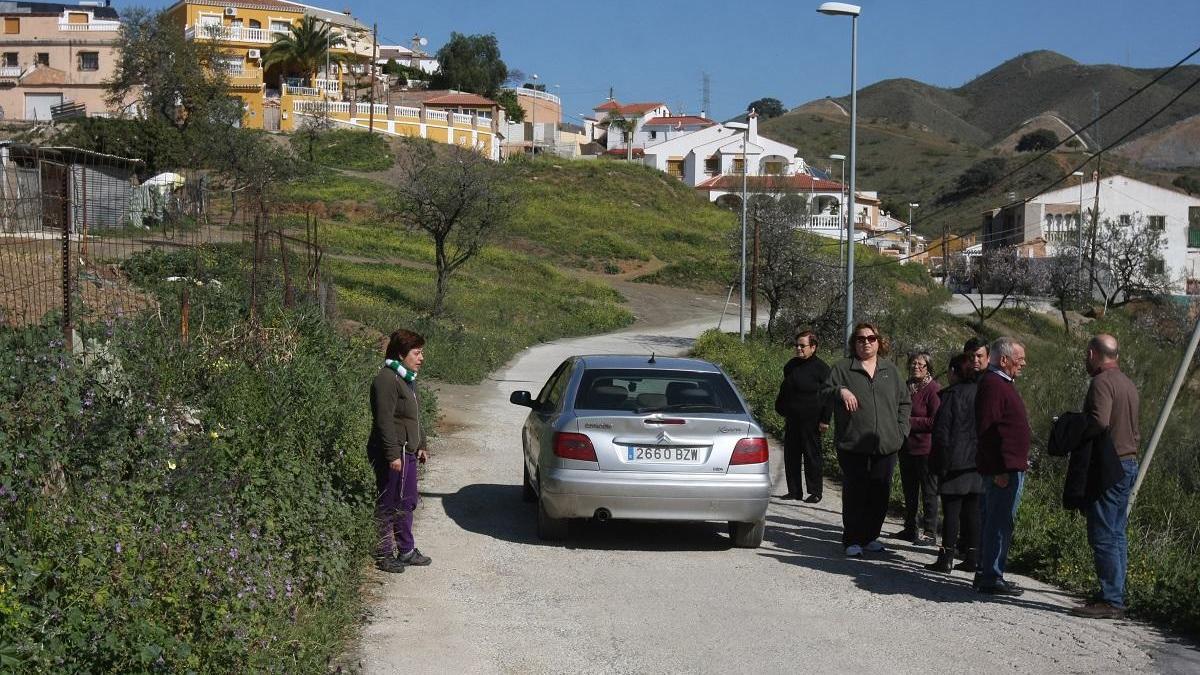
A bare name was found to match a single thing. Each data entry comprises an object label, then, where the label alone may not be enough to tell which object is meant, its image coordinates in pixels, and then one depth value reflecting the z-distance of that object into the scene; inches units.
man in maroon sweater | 323.6
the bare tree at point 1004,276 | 2493.8
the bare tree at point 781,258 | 1444.4
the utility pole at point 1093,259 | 2350.4
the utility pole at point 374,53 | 2893.2
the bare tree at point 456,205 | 1243.2
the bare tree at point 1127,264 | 2581.2
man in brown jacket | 303.7
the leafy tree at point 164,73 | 2416.3
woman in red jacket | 403.2
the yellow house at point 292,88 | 2977.4
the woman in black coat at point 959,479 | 360.8
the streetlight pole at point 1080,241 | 2389.3
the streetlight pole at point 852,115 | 832.3
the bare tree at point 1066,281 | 2421.3
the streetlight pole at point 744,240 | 1234.6
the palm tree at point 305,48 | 3048.7
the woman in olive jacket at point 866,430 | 372.8
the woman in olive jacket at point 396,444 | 324.5
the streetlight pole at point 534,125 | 3722.9
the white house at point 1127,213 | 3196.4
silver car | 361.4
